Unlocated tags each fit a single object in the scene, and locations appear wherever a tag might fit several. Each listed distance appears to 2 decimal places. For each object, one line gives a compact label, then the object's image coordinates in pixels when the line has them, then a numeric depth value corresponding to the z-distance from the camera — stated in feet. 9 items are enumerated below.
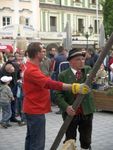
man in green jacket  19.40
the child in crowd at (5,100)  32.65
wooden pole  12.94
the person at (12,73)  33.85
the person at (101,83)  43.34
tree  146.00
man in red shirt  18.16
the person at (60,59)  41.35
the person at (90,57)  51.03
